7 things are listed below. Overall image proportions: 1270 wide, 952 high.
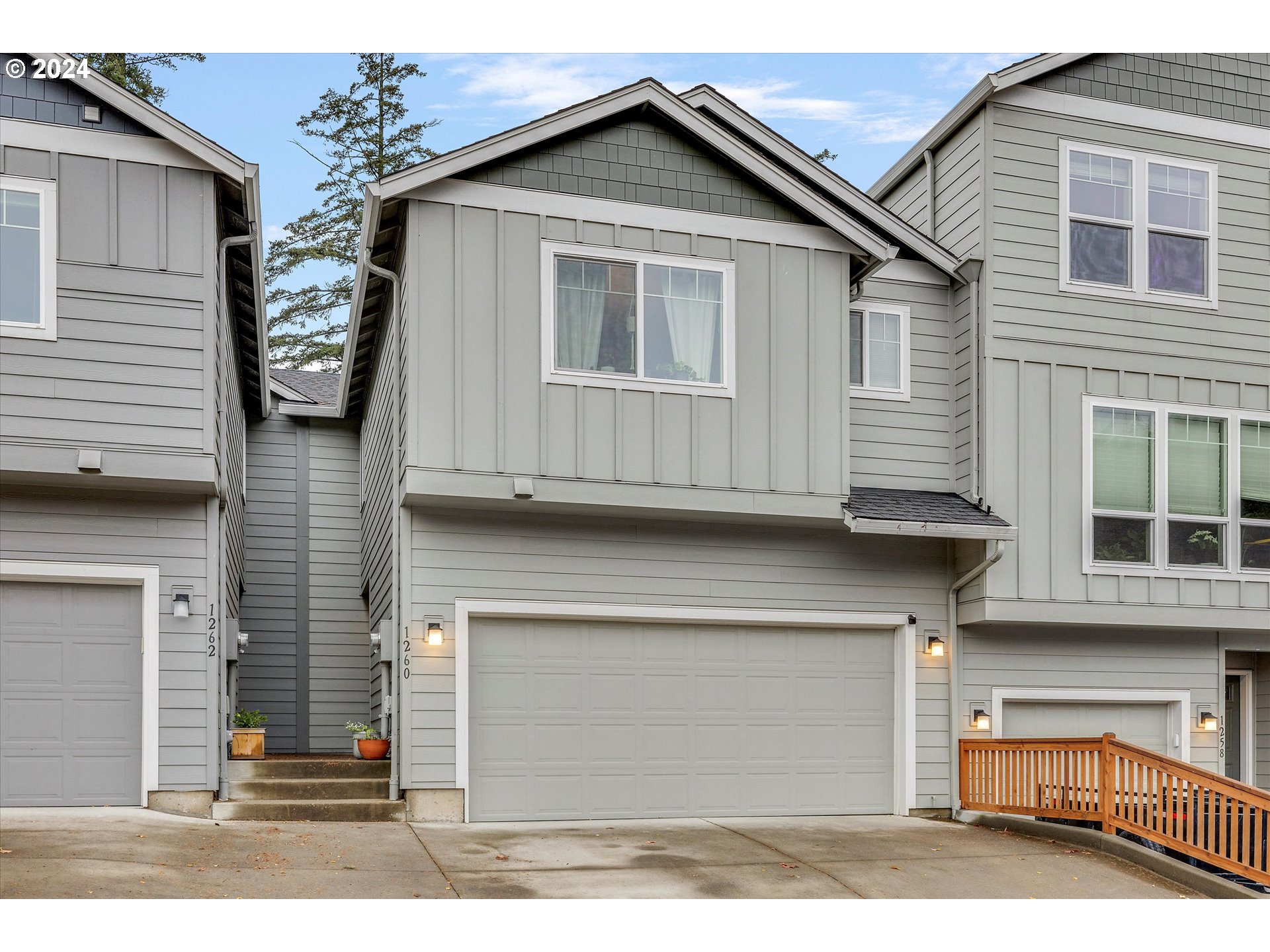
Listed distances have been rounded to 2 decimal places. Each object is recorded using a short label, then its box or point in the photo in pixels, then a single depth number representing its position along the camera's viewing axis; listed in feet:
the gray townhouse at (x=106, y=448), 30.81
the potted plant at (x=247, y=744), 37.68
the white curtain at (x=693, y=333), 35.83
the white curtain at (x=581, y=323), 34.88
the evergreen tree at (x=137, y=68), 77.36
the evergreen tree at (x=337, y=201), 90.74
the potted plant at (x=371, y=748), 37.50
